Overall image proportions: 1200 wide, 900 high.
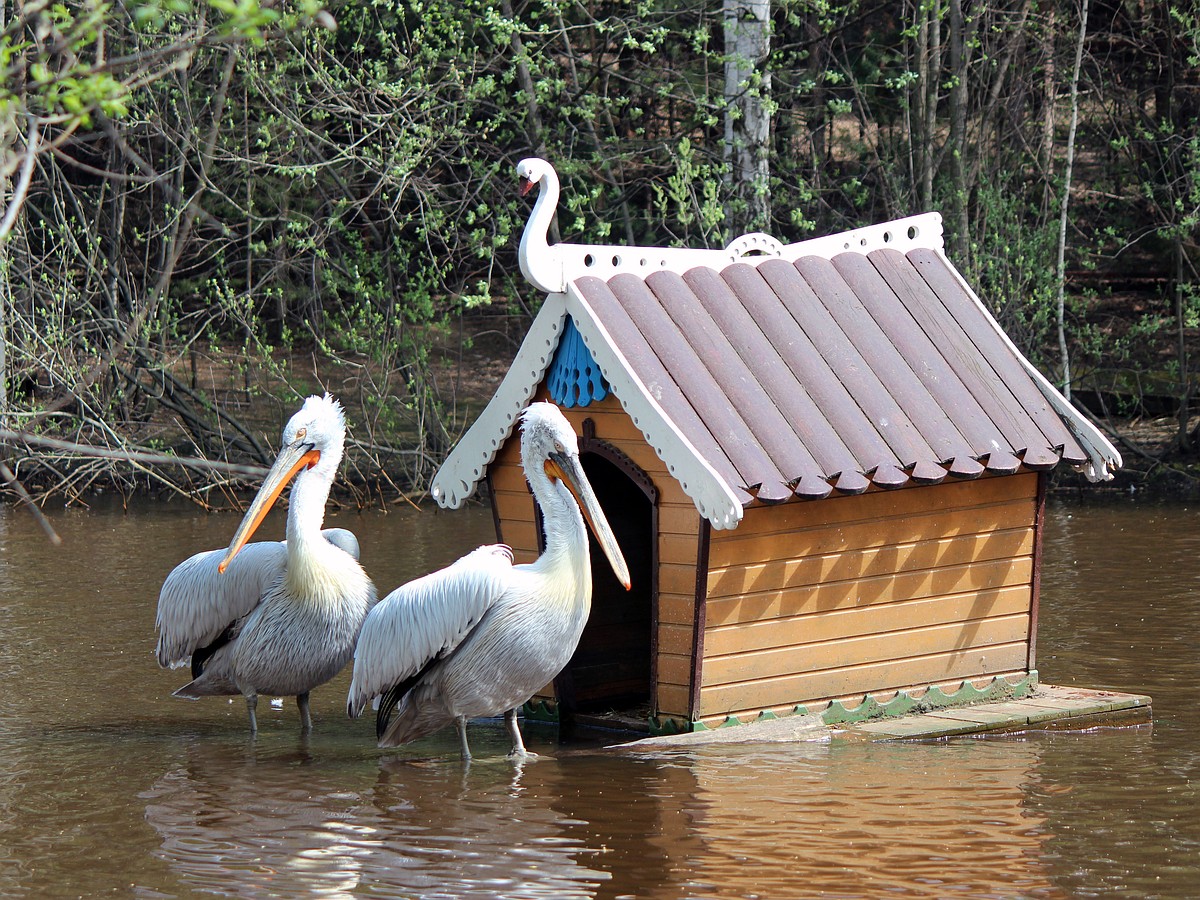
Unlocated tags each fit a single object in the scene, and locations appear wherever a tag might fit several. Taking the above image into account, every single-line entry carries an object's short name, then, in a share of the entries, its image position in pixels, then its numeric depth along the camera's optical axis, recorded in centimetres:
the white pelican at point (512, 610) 1320
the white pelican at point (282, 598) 1433
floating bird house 1336
